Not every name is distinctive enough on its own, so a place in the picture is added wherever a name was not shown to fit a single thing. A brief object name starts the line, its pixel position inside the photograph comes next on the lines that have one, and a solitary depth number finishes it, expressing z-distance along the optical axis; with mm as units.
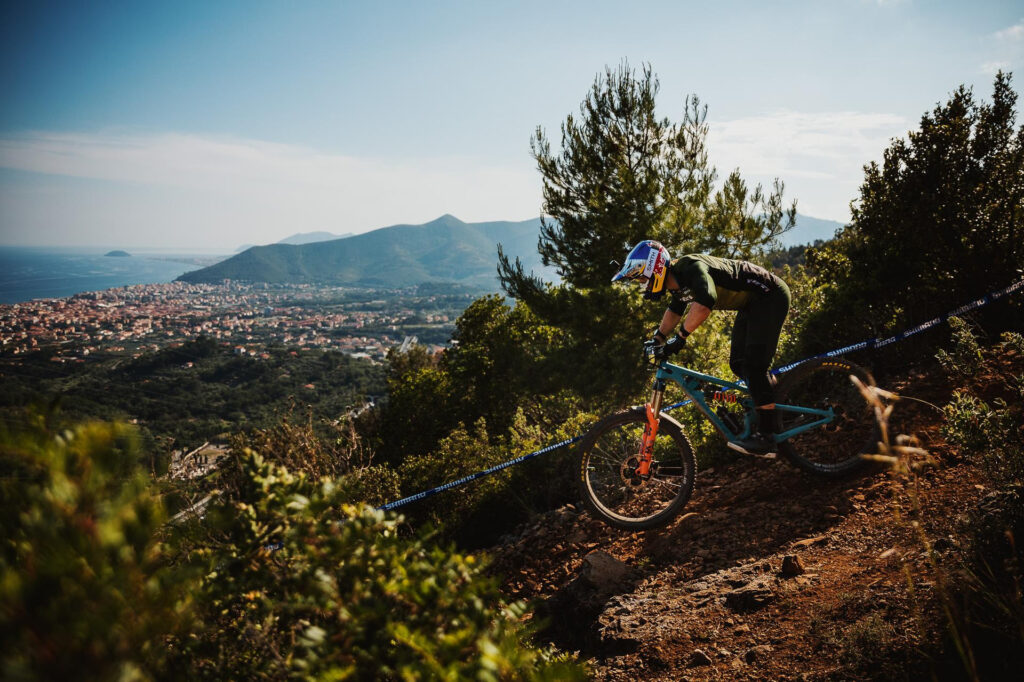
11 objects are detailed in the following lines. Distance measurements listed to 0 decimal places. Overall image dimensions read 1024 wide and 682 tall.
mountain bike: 4504
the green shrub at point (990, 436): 2867
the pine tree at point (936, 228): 6191
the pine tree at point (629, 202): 16109
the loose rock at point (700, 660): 2951
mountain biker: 4238
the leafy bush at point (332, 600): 1346
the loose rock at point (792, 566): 3406
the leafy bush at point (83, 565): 956
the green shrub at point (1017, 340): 3635
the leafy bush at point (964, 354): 4179
